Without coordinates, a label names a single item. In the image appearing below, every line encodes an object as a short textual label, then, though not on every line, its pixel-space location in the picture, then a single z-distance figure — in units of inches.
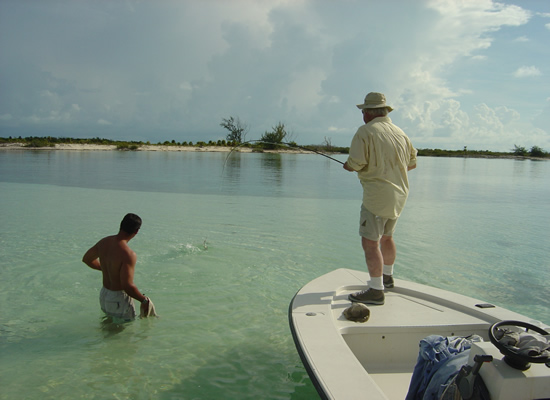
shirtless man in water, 142.6
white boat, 69.8
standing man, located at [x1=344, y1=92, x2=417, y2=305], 135.1
